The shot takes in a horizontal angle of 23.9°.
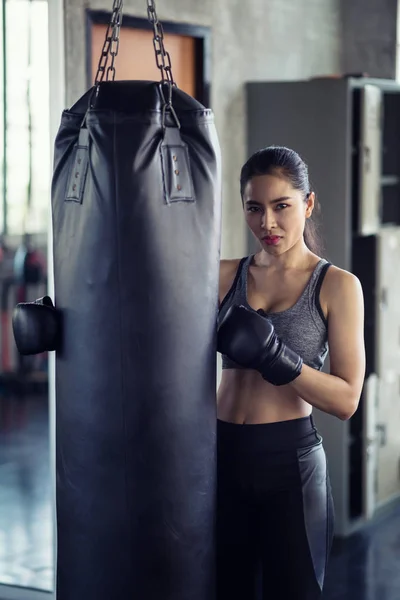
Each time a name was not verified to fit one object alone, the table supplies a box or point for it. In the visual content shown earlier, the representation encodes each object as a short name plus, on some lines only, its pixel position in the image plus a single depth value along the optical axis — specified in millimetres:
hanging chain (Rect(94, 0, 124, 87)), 1961
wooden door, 3607
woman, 2135
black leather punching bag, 1911
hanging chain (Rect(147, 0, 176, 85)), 1945
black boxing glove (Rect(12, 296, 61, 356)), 2043
